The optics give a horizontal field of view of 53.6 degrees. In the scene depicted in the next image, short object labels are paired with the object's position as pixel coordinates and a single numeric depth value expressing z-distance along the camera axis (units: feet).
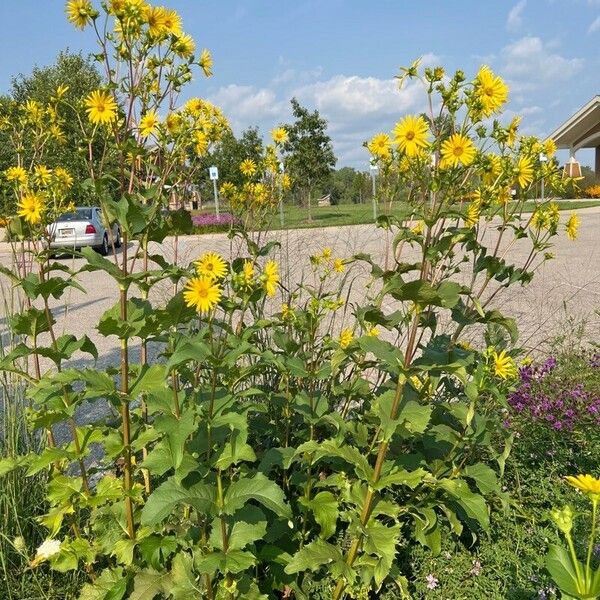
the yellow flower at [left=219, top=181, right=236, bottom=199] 9.35
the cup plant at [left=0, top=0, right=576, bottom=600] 5.26
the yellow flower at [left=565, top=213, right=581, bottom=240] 7.89
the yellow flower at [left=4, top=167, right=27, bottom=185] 7.27
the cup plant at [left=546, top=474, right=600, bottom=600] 3.62
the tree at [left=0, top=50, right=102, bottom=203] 69.56
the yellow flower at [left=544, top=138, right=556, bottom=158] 6.97
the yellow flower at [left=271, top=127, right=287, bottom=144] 9.47
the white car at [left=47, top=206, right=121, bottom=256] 36.79
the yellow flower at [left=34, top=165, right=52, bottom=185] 7.16
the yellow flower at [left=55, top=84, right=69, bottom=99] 7.02
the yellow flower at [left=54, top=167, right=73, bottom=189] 7.35
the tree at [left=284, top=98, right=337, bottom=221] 74.33
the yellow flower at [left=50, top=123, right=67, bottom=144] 7.86
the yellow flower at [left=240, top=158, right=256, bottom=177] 9.30
